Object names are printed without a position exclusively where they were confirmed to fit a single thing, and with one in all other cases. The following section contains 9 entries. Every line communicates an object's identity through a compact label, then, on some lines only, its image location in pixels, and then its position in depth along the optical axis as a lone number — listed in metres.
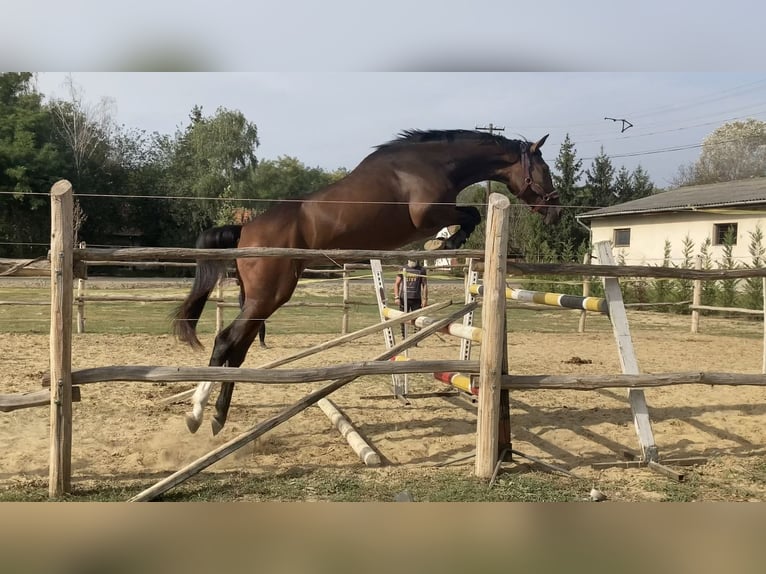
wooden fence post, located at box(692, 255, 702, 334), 8.17
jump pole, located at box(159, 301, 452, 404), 3.87
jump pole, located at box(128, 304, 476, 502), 2.82
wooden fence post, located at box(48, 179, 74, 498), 2.80
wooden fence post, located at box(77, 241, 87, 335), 7.75
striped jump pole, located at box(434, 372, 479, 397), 3.84
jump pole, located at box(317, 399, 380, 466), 3.40
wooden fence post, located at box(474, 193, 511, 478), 3.15
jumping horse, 3.51
